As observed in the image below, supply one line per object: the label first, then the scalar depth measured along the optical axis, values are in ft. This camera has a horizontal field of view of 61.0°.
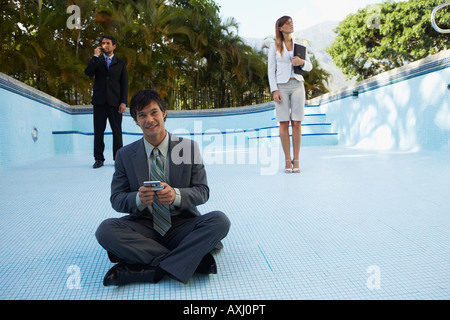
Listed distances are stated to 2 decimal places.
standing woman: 13.93
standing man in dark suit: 15.98
